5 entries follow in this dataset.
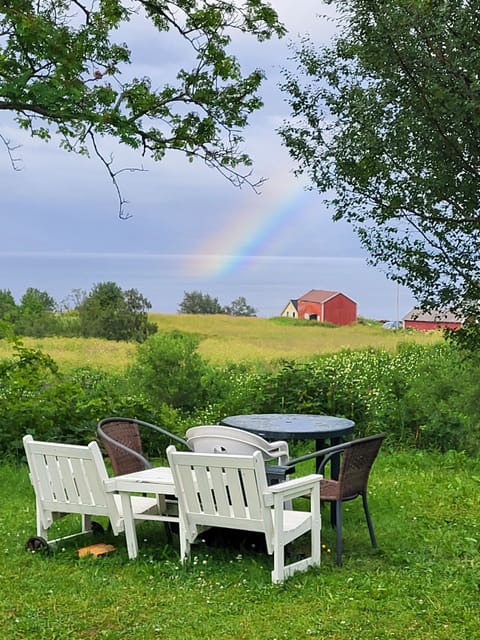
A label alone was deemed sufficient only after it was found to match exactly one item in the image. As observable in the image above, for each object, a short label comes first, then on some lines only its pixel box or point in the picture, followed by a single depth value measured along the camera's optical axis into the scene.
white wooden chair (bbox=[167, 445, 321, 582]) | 3.59
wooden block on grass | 4.09
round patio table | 4.73
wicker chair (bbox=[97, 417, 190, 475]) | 4.44
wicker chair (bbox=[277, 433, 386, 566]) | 4.05
